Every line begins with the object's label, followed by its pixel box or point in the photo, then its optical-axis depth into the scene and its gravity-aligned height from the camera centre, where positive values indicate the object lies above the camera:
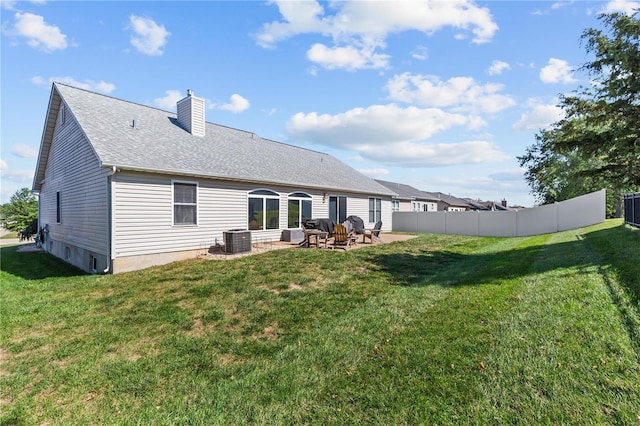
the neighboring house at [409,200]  27.05 +0.91
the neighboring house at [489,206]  47.69 +0.52
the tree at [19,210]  27.66 -0.06
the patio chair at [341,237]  11.06 -1.05
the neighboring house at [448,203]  37.09 +0.75
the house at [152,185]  8.46 +0.88
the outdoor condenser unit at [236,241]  9.85 -1.07
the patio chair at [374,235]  12.98 -1.14
